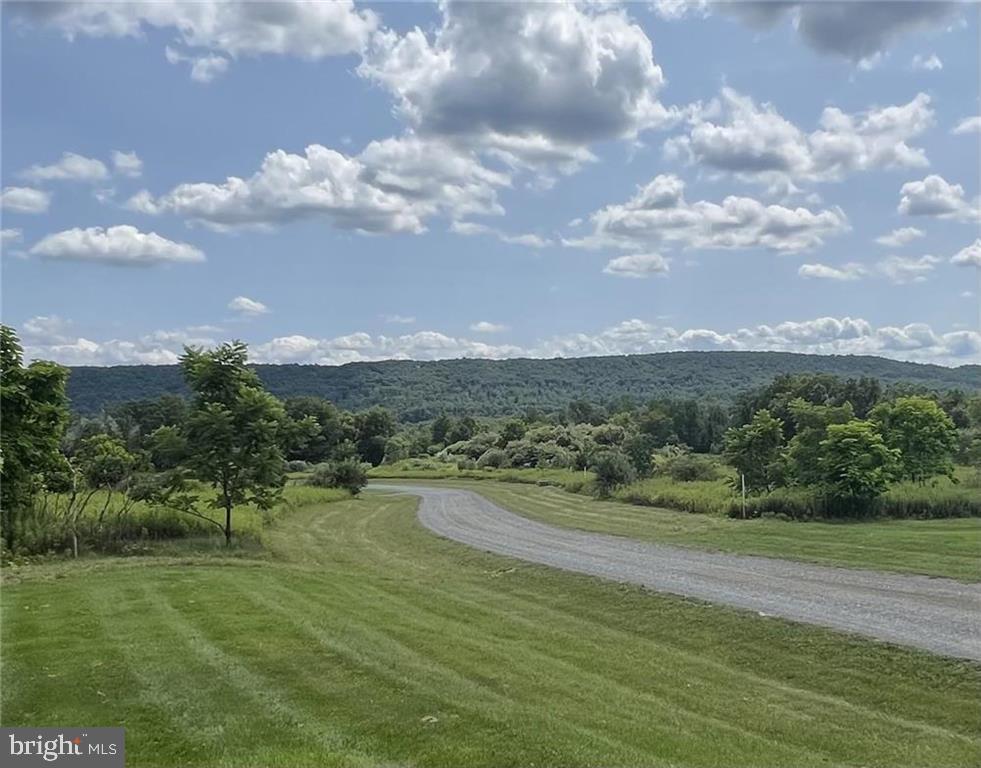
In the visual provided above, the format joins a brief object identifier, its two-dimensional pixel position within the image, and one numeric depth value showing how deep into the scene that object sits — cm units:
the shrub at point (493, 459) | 7544
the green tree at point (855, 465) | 2778
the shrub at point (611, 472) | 4184
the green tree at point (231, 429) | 2308
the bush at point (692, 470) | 4241
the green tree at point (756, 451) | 3341
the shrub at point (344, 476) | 5244
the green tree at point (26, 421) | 1716
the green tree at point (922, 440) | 3164
